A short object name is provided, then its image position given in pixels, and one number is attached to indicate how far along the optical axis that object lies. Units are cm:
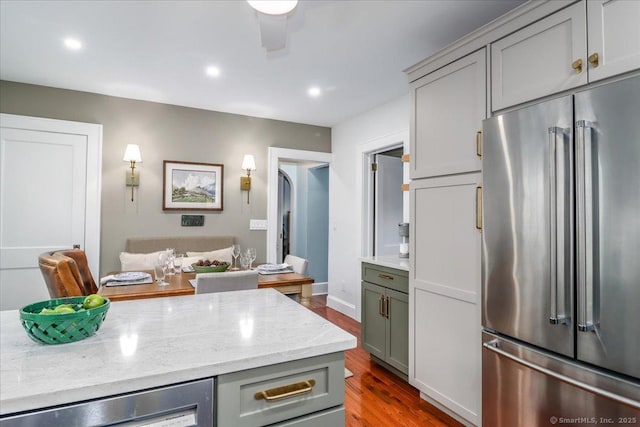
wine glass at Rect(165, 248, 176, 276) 266
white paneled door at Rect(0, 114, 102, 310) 325
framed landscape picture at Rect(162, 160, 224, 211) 388
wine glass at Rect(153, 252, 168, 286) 247
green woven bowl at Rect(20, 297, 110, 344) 92
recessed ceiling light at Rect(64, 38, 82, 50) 251
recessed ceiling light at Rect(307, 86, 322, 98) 340
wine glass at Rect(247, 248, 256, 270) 294
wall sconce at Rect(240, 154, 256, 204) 419
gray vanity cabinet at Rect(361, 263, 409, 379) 256
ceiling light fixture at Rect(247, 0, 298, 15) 151
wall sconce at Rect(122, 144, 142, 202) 359
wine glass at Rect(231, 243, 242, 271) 304
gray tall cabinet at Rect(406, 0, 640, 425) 143
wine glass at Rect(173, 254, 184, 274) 290
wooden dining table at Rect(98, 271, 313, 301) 215
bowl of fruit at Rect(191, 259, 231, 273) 261
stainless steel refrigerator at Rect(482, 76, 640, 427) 126
